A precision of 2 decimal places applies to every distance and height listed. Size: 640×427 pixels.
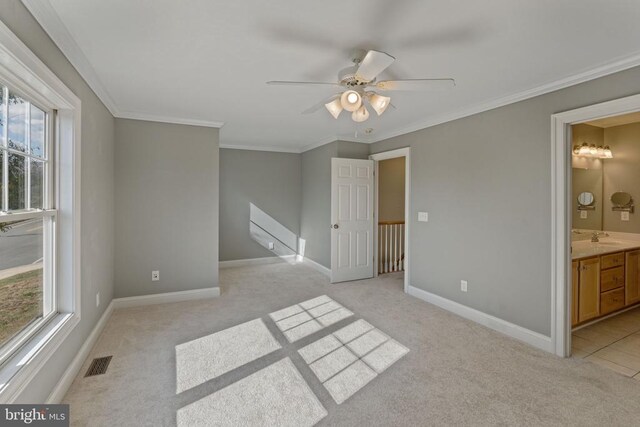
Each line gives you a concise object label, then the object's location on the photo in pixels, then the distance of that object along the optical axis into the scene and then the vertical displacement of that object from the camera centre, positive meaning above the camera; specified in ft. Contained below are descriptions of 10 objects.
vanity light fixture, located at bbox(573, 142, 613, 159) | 12.91 +2.65
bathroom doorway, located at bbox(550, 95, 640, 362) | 8.53 -0.92
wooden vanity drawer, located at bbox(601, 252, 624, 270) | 10.66 -1.71
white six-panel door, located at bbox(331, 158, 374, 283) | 15.99 -0.36
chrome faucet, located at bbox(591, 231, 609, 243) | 12.26 -0.95
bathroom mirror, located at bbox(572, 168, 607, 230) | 13.32 +0.63
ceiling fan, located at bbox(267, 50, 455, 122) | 5.94 +2.91
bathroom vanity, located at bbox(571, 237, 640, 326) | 10.01 -2.29
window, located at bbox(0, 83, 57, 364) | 5.17 -0.19
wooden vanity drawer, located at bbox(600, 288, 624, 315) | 10.74 -3.20
